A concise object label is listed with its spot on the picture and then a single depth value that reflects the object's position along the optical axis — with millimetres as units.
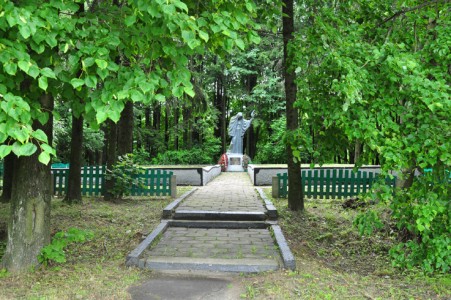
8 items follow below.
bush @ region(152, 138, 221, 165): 33344
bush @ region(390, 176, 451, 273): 5000
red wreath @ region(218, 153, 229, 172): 28375
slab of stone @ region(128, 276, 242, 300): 4508
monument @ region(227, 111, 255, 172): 28766
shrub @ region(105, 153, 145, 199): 11352
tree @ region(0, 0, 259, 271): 3191
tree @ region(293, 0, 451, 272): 4715
